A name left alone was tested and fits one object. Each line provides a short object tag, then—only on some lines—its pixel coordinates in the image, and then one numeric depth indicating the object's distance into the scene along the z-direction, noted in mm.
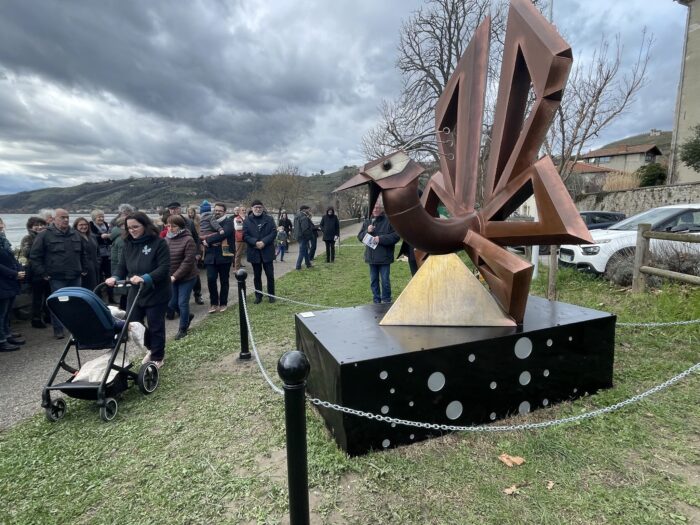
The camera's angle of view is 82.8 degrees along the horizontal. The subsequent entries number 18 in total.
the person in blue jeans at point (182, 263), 6047
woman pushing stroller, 4641
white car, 8141
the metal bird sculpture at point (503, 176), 3173
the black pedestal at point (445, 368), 2902
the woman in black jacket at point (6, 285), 5641
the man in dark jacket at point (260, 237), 7883
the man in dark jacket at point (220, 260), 7281
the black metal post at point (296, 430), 1742
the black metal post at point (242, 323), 5098
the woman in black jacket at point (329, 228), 13383
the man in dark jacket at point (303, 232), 12109
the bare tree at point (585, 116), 8180
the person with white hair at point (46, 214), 6788
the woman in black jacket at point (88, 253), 6781
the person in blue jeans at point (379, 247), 6566
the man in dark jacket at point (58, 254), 6012
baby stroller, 3678
